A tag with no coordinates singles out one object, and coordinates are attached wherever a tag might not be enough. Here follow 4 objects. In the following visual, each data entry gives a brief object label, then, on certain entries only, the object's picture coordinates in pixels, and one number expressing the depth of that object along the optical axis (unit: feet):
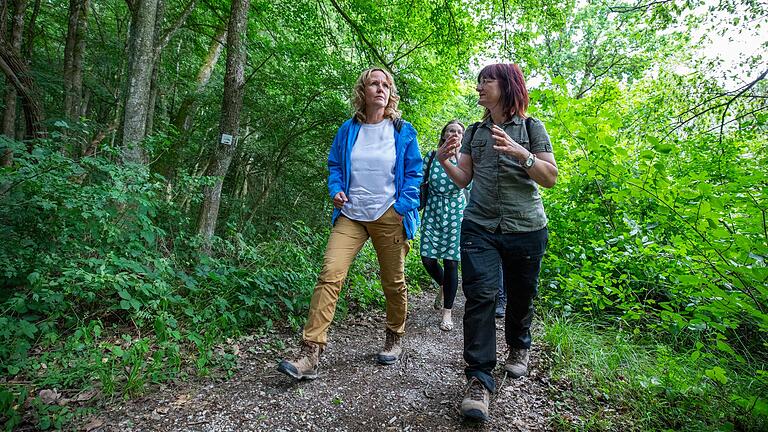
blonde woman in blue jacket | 9.32
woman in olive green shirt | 7.63
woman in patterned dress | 13.14
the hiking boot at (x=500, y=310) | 14.75
